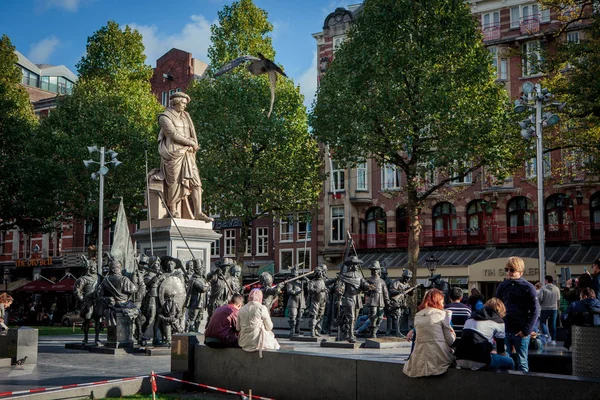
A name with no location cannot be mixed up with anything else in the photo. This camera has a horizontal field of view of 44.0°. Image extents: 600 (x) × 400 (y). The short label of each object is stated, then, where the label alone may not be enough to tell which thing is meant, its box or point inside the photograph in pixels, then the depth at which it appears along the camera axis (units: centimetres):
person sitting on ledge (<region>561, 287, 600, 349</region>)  1126
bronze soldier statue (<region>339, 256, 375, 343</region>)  1789
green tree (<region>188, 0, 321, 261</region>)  3756
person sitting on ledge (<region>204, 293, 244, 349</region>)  1067
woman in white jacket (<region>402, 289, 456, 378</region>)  809
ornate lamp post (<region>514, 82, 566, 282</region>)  2422
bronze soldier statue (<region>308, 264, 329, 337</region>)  2039
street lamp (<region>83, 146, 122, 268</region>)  3278
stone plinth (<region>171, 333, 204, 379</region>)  1103
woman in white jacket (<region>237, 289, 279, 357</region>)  1028
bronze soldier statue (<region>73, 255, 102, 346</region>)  1756
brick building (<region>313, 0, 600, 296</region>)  3881
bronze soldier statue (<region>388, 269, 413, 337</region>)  2028
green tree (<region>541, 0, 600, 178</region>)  2420
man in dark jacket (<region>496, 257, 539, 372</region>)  927
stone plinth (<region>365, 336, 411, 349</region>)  1733
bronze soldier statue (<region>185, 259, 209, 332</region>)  1659
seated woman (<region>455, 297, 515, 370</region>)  809
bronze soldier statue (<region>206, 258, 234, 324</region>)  1775
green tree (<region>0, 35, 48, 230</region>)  4031
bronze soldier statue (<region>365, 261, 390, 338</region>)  1842
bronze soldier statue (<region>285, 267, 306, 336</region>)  2134
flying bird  2106
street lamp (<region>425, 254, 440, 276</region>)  3088
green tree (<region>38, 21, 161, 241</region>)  3975
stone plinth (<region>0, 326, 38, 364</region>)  1318
